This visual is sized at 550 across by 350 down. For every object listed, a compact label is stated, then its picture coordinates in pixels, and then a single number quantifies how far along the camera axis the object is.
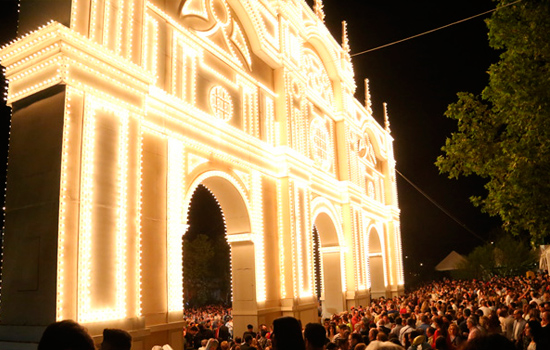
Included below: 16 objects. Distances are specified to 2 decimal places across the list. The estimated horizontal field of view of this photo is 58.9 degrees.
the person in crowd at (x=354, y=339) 8.12
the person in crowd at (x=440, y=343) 6.89
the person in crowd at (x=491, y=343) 2.75
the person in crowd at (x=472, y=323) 8.65
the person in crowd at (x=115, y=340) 4.05
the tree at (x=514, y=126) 12.70
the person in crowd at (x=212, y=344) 8.60
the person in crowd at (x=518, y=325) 9.66
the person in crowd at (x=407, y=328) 9.51
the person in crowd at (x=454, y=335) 8.06
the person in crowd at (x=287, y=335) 4.17
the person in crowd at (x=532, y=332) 6.63
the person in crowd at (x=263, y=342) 10.79
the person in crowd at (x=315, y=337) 4.50
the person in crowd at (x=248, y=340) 9.40
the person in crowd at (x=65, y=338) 2.92
